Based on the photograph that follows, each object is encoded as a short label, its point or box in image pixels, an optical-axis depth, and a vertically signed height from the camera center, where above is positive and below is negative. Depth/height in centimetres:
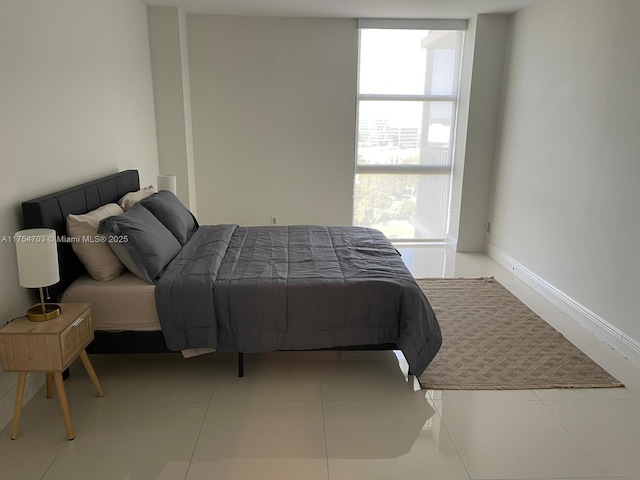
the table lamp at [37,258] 215 -62
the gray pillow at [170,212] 338 -64
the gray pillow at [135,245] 271 -70
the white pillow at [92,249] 268 -71
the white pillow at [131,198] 343 -56
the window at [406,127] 525 -1
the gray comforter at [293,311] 264 -103
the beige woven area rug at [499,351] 279 -143
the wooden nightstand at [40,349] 214 -102
